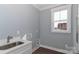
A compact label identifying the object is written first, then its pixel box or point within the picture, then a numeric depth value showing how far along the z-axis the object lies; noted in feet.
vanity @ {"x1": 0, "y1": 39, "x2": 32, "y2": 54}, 4.73
